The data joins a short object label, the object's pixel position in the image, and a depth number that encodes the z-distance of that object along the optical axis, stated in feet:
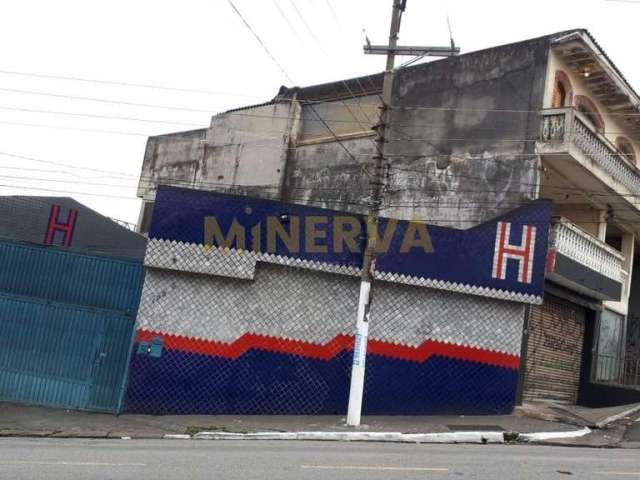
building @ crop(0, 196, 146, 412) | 47.55
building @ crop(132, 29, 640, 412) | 54.70
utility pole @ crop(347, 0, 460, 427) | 42.63
